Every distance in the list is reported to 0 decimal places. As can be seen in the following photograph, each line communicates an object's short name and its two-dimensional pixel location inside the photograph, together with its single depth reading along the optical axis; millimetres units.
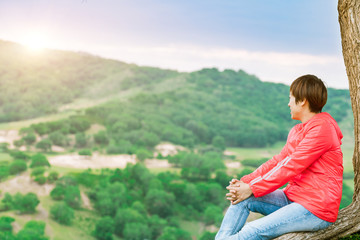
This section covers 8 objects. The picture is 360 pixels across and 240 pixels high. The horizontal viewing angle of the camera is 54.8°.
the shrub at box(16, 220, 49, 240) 40750
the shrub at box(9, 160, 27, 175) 49938
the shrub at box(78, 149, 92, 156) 55159
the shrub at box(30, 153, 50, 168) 50062
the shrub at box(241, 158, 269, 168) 53938
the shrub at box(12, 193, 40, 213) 44219
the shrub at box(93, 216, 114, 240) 42969
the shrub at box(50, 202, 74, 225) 43281
